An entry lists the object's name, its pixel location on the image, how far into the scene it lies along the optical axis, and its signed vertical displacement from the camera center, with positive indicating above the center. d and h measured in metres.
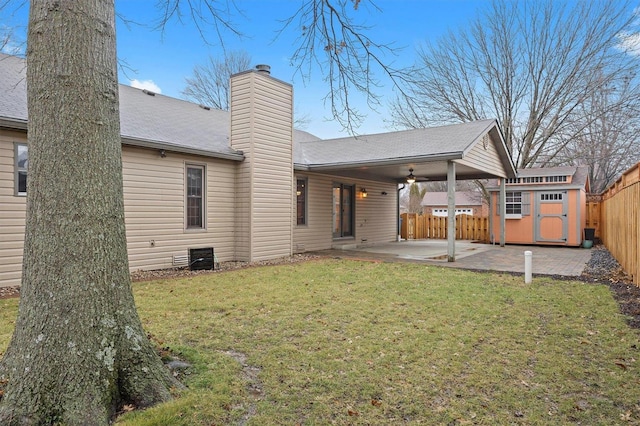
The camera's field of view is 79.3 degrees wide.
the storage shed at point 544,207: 13.80 +0.16
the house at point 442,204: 42.84 +0.88
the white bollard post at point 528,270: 7.08 -1.08
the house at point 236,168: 7.54 +1.16
